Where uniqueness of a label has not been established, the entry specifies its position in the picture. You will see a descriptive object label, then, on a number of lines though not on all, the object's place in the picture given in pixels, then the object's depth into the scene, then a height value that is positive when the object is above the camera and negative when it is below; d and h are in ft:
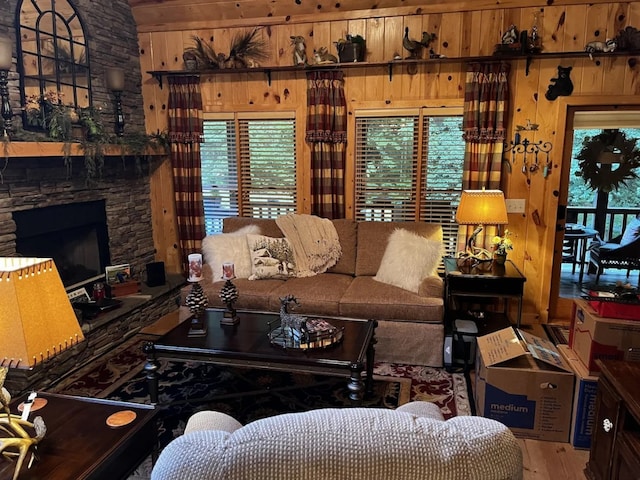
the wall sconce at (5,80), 9.84 +1.72
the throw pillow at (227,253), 12.90 -2.45
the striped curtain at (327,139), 14.14 +0.71
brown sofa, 11.05 -3.20
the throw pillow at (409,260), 11.95 -2.46
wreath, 13.23 +0.11
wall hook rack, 13.29 +0.39
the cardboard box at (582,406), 7.83 -3.98
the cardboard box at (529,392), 8.19 -3.93
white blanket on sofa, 13.30 -2.22
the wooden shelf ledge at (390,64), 12.52 +2.81
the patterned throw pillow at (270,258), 12.80 -2.56
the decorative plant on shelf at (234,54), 14.49 +3.27
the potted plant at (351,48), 13.56 +3.24
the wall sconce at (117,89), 13.67 +2.08
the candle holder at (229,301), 9.56 -2.77
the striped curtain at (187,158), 15.14 +0.13
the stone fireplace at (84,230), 10.90 -1.88
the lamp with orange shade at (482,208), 11.92 -1.10
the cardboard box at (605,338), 7.32 -2.71
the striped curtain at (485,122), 12.98 +1.15
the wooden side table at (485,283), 11.72 -2.93
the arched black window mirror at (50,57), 11.26 +2.61
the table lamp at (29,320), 3.95 -1.37
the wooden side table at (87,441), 4.70 -2.97
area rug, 9.22 -4.70
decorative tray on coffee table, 8.49 -3.12
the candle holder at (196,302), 9.14 -2.71
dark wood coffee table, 7.99 -3.27
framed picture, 13.96 -3.27
